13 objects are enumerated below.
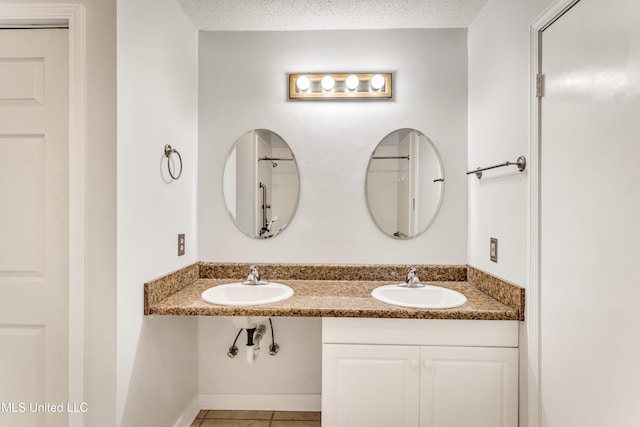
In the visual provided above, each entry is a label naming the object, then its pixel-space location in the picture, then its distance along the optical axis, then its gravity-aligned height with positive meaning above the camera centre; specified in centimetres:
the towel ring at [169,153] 174 +28
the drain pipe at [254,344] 184 -77
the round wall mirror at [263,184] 216 +16
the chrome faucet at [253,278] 199 -40
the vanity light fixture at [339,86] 209 +75
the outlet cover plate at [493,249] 174 -20
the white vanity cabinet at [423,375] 153 -74
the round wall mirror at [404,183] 212 +16
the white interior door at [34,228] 138 -8
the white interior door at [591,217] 98 -2
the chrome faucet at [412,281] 194 -41
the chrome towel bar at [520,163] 147 +20
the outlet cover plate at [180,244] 191 -20
